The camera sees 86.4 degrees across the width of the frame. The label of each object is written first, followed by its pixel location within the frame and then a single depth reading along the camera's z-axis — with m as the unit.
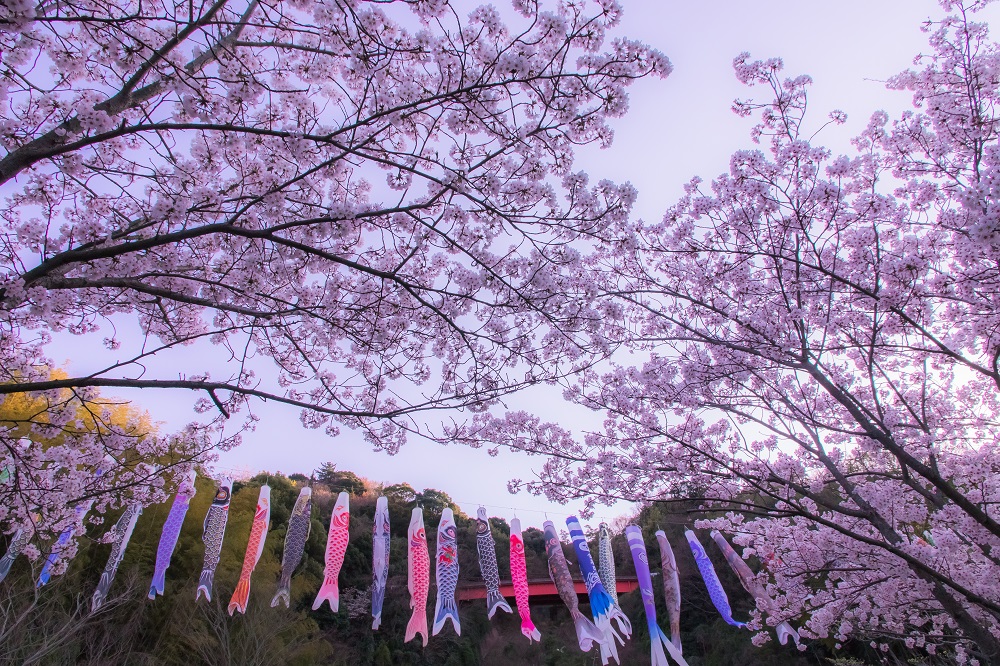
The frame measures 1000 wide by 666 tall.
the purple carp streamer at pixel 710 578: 10.05
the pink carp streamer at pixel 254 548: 9.12
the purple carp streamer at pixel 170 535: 8.71
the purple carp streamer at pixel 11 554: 7.45
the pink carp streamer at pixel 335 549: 9.20
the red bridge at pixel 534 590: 13.91
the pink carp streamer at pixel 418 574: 9.05
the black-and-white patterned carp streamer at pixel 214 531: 8.92
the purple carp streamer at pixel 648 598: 9.26
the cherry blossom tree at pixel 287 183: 2.29
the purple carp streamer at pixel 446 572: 9.20
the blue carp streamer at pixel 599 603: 9.27
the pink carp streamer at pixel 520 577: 9.54
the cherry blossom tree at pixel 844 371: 3.42
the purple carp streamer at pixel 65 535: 4.79
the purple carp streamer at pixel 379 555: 9.68
